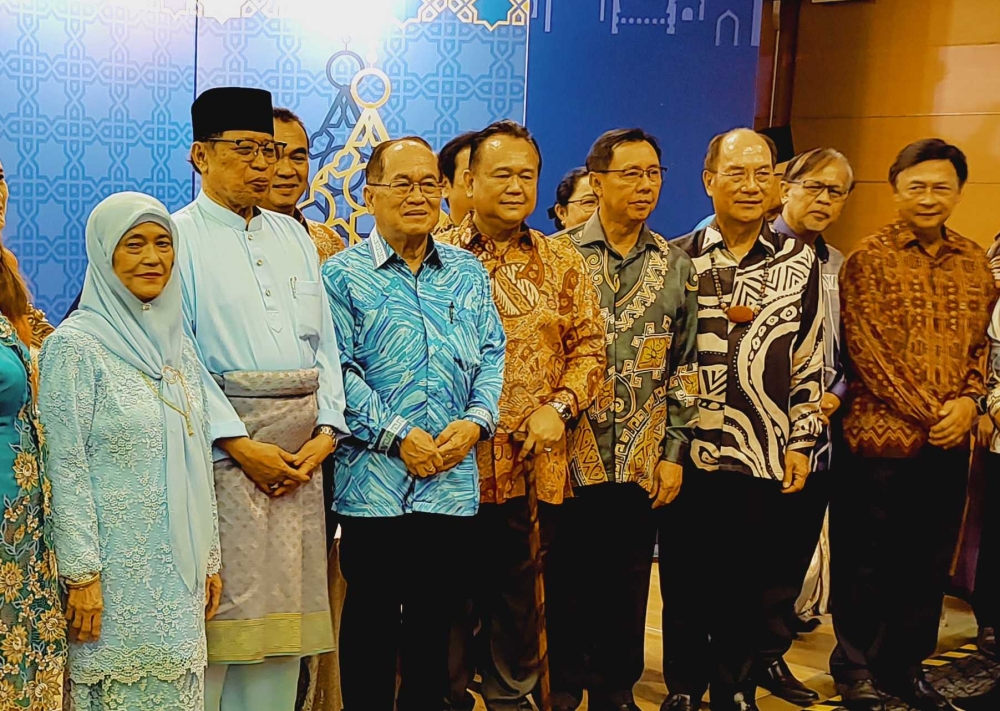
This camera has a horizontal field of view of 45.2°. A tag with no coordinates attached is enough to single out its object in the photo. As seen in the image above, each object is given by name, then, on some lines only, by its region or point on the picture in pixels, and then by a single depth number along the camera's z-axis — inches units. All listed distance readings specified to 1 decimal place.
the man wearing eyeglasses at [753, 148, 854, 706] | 148.5
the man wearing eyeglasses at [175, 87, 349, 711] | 106.7
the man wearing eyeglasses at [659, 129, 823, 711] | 134.2
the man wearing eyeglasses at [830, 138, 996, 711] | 141.7
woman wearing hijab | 94.3
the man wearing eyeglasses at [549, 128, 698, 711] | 131.6
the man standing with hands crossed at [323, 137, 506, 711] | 114.7
